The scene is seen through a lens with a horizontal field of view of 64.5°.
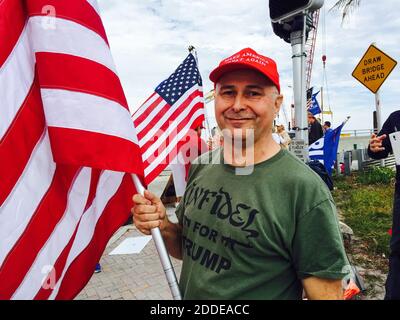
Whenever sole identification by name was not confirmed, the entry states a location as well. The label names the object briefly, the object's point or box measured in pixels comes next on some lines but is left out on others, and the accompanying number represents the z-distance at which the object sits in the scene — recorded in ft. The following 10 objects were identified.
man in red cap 4.48
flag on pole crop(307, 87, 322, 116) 55.67
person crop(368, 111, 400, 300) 9.41
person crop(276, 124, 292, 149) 18.66
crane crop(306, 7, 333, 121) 157.25
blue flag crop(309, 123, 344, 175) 18.26
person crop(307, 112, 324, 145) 30.99
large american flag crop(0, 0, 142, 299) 4.94
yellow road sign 20.11
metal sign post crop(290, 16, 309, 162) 11.11
